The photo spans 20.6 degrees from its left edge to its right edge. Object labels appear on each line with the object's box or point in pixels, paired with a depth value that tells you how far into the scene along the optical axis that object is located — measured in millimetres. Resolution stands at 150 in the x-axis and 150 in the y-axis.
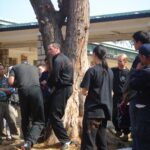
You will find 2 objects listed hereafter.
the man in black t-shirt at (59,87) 6715
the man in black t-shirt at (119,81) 8461
